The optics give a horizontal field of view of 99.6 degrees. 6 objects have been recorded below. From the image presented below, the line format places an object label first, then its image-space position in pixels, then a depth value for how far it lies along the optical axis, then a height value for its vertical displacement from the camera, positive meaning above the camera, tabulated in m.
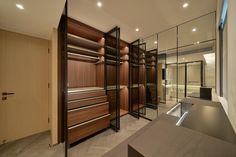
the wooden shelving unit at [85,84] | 2.26 -0.16
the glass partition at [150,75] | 3.93 +0.13
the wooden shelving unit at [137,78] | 4.10 +0.01
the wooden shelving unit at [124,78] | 4.21 +0.02
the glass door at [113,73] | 2.95 +0.18
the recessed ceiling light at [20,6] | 1.60 +1.18
